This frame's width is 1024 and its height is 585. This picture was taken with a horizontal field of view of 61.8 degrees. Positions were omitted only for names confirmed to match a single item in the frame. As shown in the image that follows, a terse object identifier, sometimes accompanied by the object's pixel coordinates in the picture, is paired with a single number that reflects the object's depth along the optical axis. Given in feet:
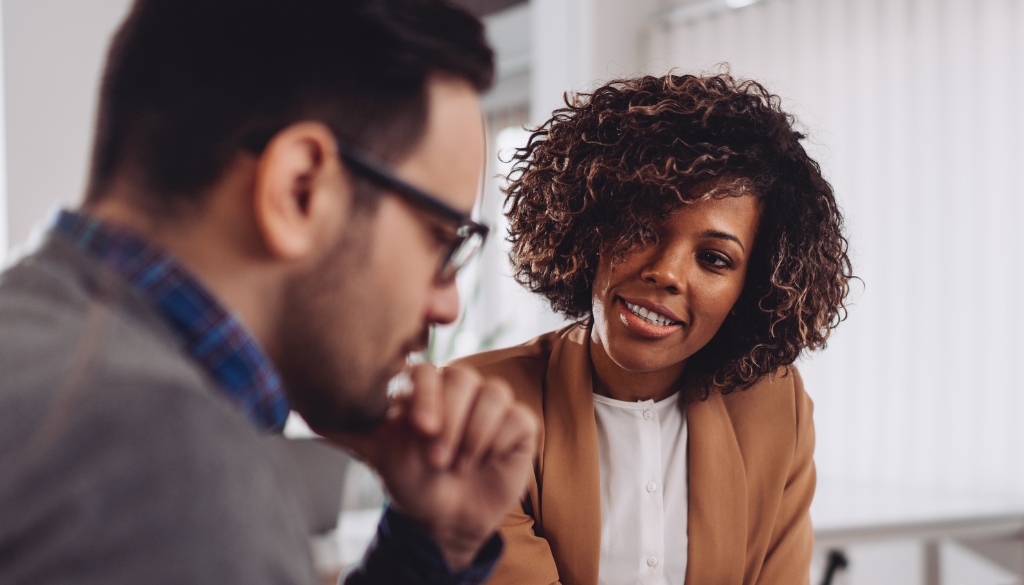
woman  4.17
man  1.37
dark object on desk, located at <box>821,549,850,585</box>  7.00
